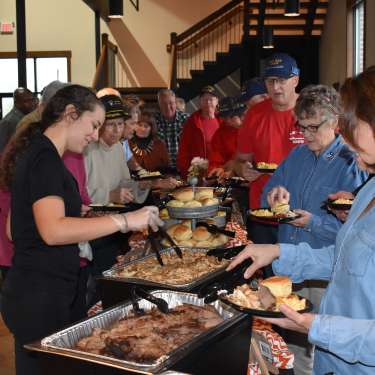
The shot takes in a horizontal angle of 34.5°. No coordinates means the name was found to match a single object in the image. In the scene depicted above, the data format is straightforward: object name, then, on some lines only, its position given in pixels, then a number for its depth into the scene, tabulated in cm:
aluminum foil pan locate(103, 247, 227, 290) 196
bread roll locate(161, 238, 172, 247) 264
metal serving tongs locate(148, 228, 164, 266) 210
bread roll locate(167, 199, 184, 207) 273
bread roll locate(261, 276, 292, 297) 157
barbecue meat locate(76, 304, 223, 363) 143
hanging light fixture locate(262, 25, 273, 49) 950
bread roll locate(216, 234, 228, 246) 270
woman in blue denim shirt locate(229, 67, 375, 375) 127
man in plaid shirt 622
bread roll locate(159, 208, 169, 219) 312
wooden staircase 1097
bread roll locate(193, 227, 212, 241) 267
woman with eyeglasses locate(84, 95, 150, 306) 329
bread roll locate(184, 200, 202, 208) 271
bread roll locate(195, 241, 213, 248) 263
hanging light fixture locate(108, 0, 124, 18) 752
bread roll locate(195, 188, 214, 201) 289
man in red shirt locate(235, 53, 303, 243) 356
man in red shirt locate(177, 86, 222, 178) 602
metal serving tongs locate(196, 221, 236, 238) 248
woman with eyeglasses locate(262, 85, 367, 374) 252
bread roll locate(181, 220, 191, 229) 281
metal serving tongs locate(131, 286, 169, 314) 167
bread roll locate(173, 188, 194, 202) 281
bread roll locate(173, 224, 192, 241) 268
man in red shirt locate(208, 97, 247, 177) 561
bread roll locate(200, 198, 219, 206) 277
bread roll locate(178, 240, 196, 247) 263
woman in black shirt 184
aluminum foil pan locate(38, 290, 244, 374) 136
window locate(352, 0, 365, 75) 914
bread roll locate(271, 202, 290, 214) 257
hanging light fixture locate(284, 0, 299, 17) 824
